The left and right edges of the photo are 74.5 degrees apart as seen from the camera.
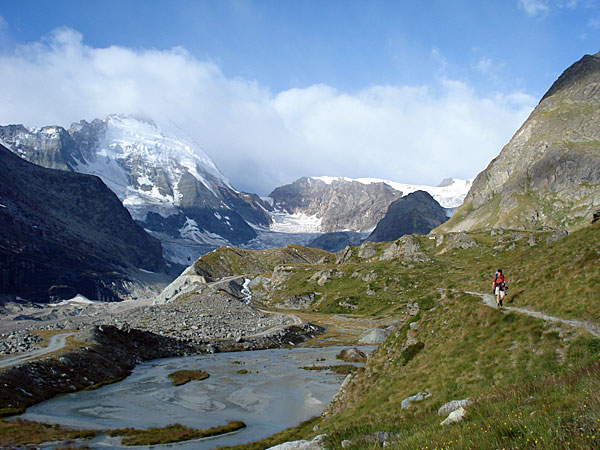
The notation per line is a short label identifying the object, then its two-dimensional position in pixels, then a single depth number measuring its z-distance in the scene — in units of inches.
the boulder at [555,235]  4747.8
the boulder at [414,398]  892.0
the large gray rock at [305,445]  654.5
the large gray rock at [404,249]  7202.8
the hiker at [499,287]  1104.2
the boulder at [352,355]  2731.3
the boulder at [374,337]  3558.1
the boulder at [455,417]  557.0
